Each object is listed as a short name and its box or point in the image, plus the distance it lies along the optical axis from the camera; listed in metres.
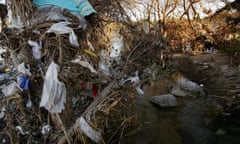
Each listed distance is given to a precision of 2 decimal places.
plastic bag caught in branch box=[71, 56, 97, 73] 2.53
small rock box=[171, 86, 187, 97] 5.80
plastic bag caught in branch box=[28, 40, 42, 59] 2.54
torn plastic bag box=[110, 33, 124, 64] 4.27
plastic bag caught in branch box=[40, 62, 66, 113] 2.21
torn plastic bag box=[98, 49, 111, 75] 3.36
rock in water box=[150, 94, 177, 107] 5.02
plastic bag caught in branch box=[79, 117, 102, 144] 2.34
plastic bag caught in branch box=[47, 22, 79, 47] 2.45
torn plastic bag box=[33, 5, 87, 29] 2.65
